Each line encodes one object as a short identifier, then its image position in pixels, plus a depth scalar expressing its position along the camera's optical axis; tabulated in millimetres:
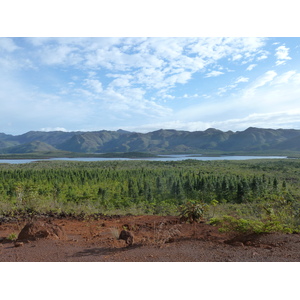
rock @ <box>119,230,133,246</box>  6466
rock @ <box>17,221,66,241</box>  6812
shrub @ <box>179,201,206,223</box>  8305
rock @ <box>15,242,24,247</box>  6343
